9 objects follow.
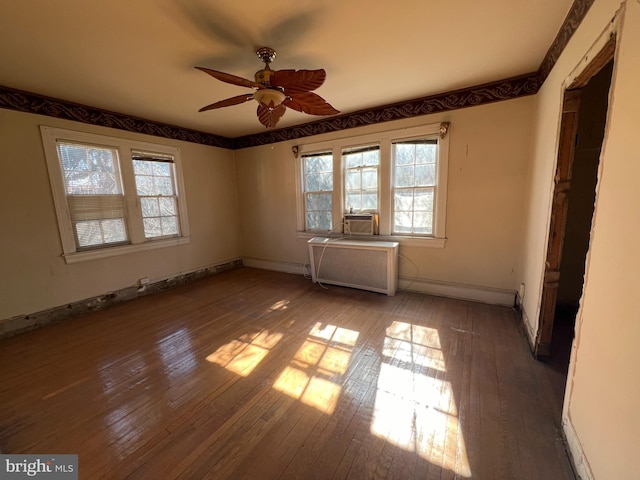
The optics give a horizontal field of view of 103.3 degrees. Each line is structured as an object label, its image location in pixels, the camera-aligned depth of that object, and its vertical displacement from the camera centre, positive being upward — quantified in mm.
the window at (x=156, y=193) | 3754 +249
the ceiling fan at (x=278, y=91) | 1773 +883
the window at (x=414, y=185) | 3332 +224
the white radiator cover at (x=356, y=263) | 3424 -861
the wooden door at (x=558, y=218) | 1790 -155
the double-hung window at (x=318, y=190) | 4111 +238
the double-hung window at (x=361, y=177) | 3699 +383
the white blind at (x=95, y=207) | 3127 +54
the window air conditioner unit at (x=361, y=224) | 3752 -310
